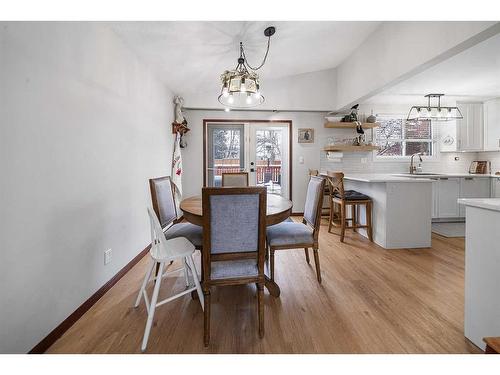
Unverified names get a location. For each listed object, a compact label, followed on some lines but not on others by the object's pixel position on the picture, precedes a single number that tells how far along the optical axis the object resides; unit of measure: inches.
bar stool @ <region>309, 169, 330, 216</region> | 177.8
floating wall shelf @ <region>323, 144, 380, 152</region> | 181.5
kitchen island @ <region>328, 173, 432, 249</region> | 118.2
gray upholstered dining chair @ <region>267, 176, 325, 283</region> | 80.0
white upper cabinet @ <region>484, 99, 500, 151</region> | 171.6
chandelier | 92.9
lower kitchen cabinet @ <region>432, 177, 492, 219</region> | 168.1
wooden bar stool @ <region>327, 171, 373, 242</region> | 129.7
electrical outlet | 81.4
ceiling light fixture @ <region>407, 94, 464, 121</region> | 163.6
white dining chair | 57.5
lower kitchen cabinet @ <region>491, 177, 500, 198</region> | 165.5
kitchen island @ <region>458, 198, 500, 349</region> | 51.9
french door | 190.5
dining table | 67.4
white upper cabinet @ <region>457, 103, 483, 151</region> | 180.2
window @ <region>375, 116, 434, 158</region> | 197.0
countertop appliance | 186.5
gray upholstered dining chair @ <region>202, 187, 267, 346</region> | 54.5
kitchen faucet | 188.4
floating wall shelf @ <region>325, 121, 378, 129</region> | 183.5
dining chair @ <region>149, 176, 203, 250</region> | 79.3
